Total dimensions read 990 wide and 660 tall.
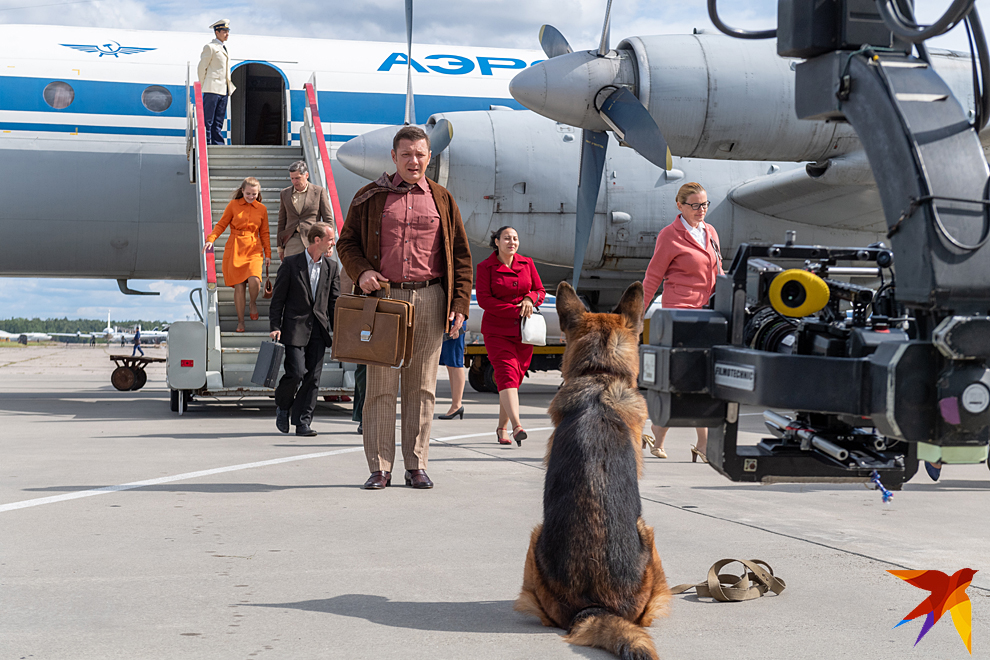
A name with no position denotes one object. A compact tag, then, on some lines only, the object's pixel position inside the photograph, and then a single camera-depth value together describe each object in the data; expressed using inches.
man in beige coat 357.4
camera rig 84.0
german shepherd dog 103.5
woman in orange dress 379.6
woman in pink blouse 243.8
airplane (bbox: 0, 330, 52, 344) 2335.1
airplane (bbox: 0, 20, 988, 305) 437.1
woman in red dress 286.4
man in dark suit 307.4
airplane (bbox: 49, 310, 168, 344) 2246.7
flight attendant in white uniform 455.5
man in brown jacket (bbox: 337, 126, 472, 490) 210.4
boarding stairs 371.6
